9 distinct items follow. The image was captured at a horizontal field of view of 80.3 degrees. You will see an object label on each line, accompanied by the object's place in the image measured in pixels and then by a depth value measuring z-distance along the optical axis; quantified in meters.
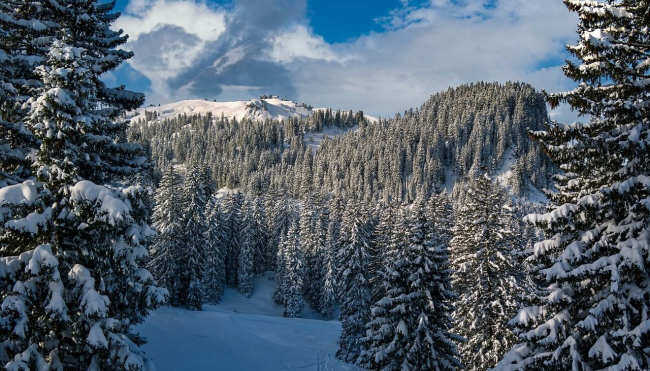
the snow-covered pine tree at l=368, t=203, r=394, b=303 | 41.16
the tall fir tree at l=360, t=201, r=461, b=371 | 18.16
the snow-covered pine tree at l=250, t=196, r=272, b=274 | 66.06
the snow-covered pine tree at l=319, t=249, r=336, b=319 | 50.22
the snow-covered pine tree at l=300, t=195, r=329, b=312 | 56.59
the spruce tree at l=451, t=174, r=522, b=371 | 21.45
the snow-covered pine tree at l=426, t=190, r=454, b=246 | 45.88
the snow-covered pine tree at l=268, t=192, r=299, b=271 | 69.94
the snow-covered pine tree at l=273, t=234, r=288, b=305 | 55.09
